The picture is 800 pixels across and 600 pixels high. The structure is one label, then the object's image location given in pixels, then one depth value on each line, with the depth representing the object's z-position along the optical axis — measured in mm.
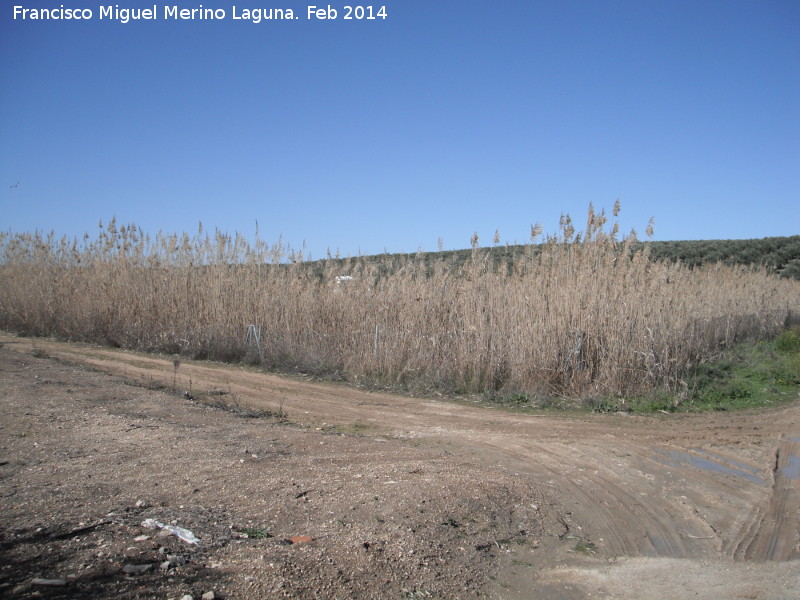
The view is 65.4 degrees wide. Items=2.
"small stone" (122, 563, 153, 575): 3537
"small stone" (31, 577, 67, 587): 3295
